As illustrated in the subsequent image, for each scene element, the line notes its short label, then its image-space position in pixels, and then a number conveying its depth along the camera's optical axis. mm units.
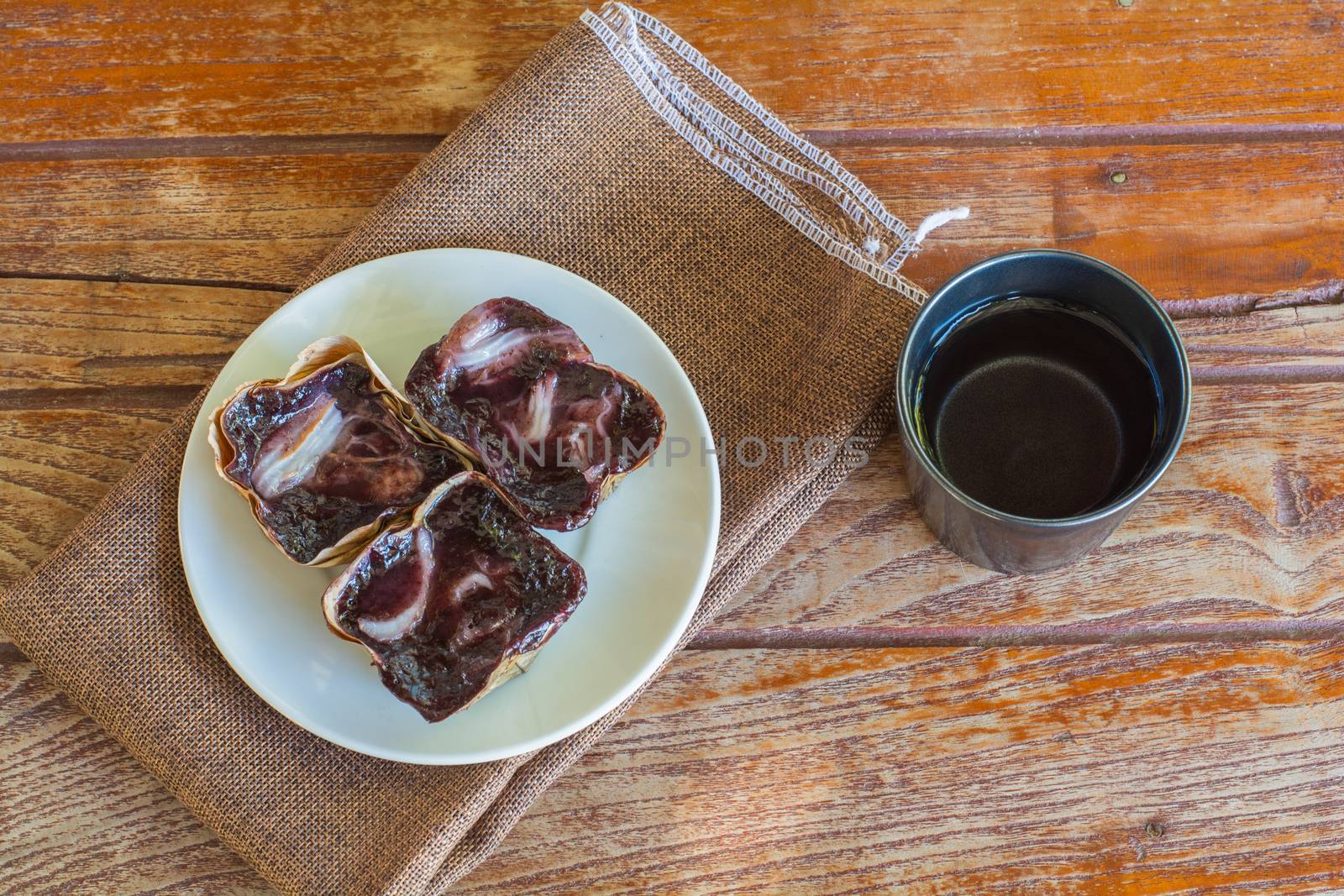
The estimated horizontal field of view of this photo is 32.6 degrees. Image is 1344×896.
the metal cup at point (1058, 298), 674
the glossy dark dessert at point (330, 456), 702
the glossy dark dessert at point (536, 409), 703
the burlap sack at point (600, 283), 727
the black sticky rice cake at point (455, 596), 691
